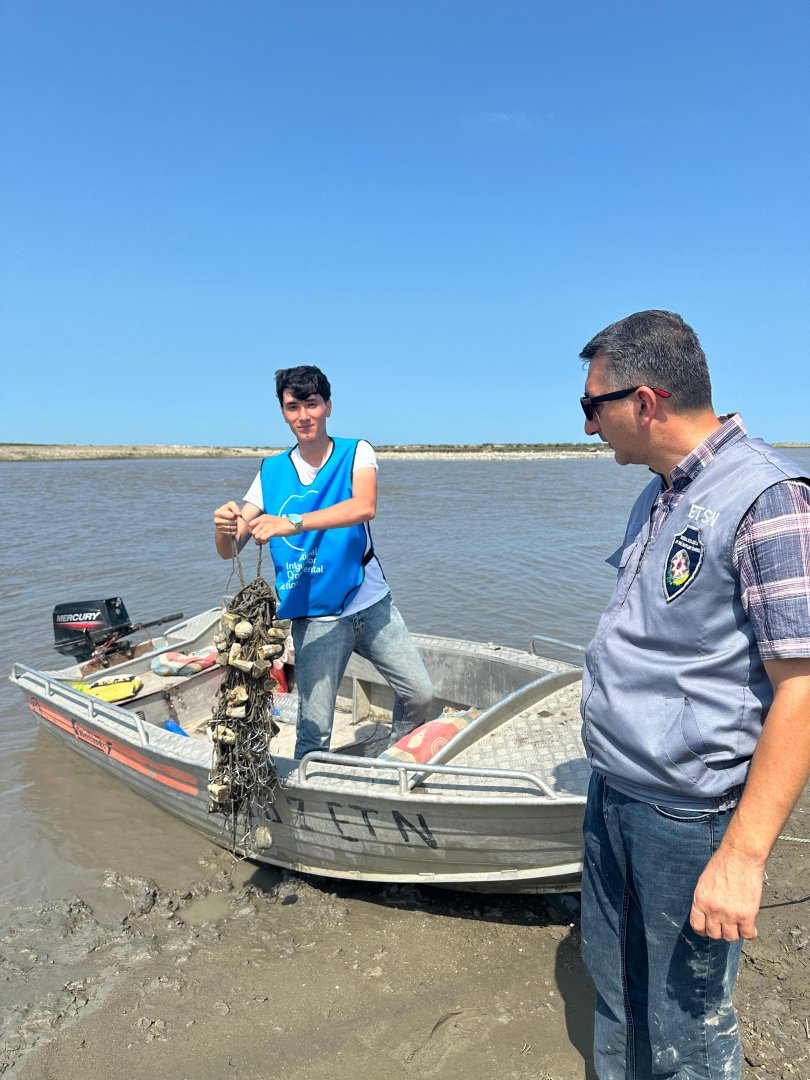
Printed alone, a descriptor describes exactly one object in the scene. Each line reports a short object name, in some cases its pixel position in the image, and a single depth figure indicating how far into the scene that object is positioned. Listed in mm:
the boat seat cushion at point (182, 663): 6258
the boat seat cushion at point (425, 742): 3992
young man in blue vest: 3393
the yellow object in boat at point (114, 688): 5648
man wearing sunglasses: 1435
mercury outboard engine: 6707
